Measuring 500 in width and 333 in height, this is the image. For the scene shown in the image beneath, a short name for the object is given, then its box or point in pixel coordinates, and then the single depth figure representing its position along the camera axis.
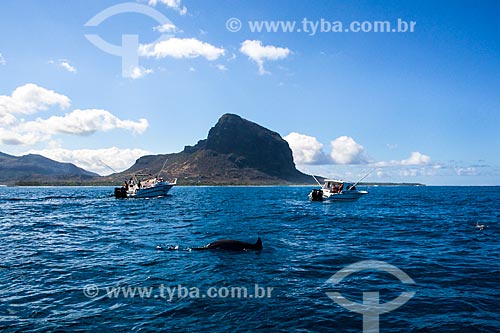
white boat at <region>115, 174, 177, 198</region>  77.14
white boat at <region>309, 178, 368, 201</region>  67.00
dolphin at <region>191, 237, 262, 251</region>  19.34
